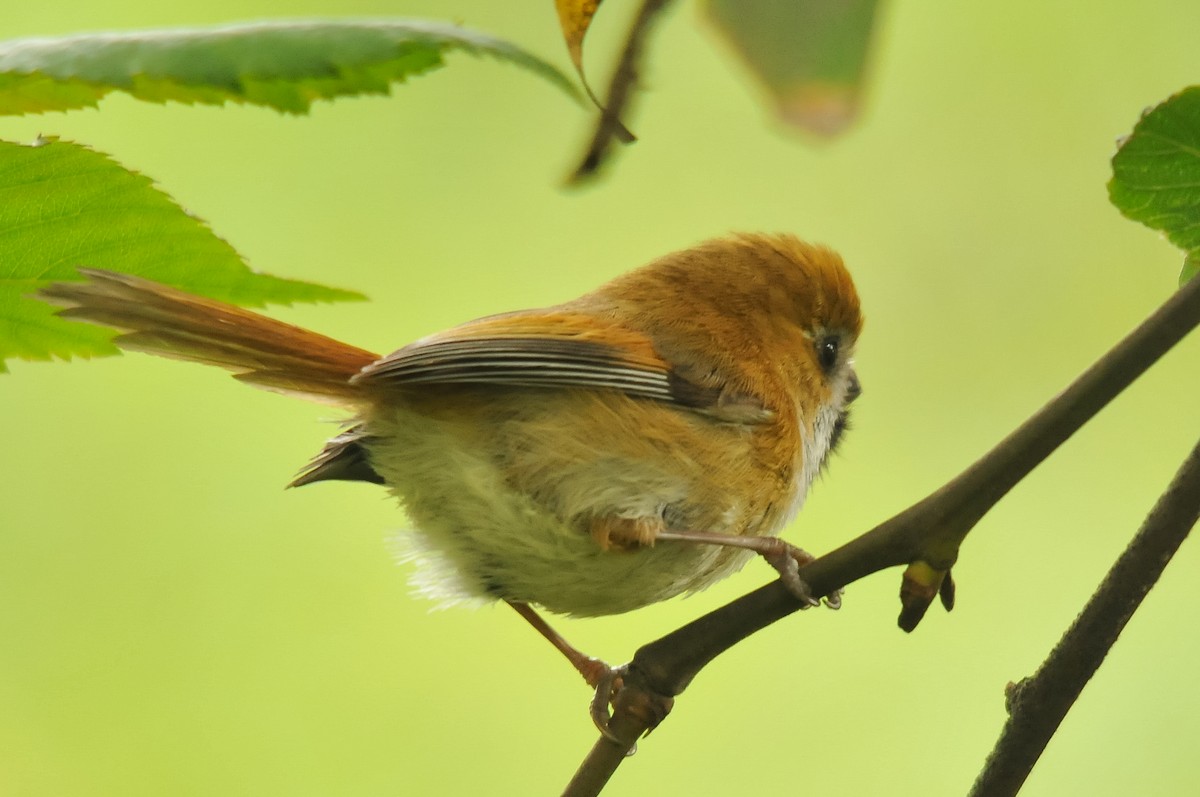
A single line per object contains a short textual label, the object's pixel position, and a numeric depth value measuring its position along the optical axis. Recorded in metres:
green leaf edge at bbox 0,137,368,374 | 2.22
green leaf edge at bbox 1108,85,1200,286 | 2.22
